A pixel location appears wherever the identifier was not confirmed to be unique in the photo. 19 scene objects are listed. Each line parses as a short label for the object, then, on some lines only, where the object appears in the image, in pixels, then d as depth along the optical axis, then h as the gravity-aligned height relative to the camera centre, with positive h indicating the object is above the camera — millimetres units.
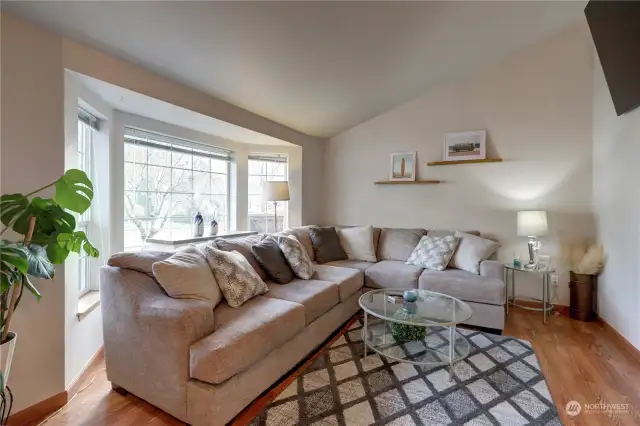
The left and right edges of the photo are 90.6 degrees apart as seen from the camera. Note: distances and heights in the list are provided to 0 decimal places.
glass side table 3250 -866
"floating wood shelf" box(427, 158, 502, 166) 3770 +583
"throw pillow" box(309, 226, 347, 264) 3768 -446
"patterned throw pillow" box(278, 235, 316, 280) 2965 -473
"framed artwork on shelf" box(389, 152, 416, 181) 4262 +574
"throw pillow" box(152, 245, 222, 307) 1877 -429
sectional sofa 1609 -762
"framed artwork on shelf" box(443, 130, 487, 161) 3836 +783
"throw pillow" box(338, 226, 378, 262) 3922 -441
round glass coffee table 2213 -923
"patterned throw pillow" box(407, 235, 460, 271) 3401 -488
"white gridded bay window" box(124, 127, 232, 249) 3021 +239
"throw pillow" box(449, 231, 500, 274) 3289 -464
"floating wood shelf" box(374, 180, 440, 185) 4148 +357
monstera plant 1397 -114
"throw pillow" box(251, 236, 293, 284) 2775 -482
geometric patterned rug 1733 -1138
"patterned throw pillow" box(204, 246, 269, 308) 2197 -499
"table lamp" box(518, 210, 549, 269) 3273 -157
